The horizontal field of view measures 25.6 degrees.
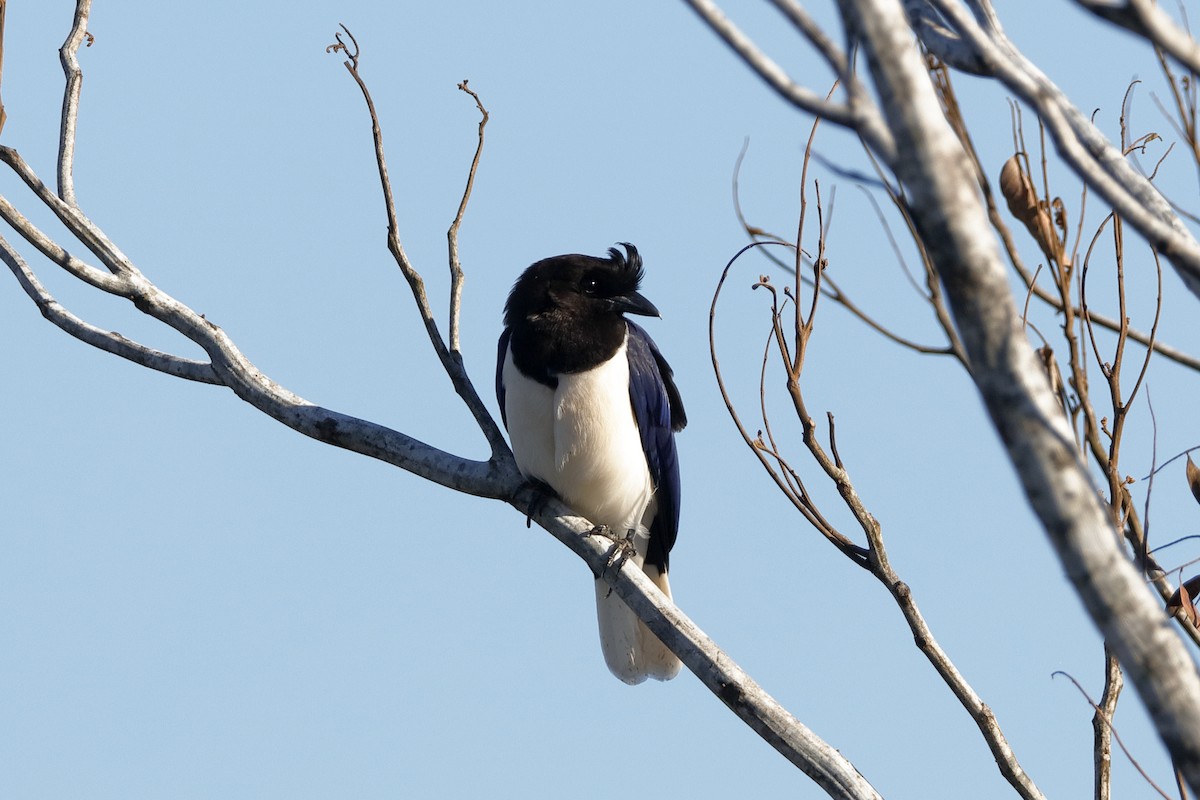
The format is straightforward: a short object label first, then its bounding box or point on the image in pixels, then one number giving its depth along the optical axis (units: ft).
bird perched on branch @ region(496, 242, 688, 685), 35.70
